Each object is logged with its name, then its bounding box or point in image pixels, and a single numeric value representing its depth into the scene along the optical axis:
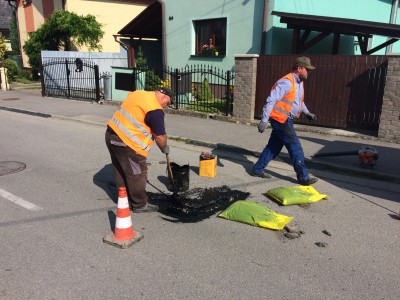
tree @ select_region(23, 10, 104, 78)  20.94
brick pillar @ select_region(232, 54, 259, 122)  10.59
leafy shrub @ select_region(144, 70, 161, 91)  14.32
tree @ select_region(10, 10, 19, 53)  33.00
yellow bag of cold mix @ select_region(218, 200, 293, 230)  4.21
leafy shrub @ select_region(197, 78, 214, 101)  13.35
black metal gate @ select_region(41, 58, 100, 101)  16.66
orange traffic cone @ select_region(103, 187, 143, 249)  3.75
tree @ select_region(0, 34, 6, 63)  23.48
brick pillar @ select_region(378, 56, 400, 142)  8.25
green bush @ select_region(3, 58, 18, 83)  23.76
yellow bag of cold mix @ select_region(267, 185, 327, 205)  4.88
